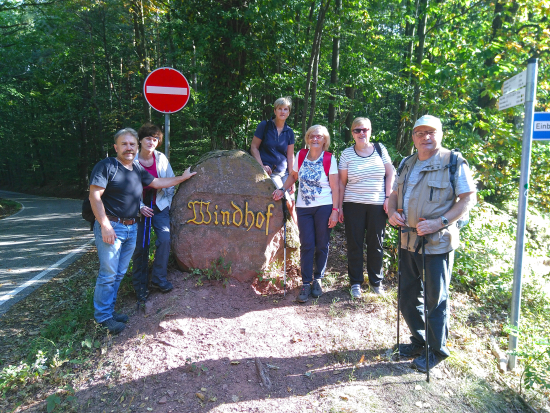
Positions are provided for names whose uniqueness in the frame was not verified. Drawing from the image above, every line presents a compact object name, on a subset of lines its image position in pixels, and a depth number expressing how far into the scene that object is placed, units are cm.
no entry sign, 563
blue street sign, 375
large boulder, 489
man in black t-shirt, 366
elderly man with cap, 316
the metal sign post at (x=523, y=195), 368
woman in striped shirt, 447
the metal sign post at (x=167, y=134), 565
